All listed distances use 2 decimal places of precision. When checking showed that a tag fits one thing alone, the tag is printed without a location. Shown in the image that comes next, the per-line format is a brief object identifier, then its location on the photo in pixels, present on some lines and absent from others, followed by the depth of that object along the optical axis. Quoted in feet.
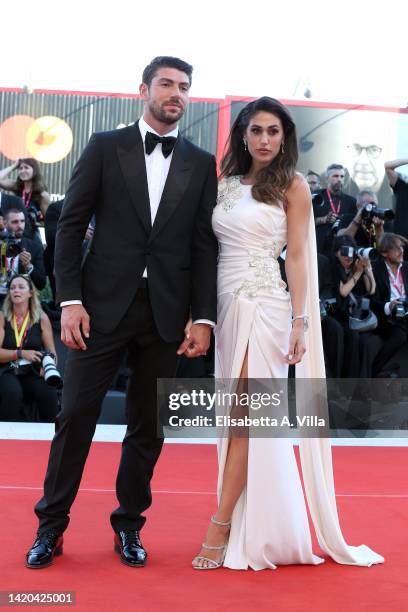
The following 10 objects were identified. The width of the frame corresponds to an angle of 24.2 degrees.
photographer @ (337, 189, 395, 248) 23.71
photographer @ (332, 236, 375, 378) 22.81
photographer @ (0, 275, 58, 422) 20.52
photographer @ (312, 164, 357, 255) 24.00
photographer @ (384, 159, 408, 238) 25.14
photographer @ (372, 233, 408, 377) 23.47
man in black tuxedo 9.92
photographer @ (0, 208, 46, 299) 21.63
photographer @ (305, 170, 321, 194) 24.86
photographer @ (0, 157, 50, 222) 23.36
